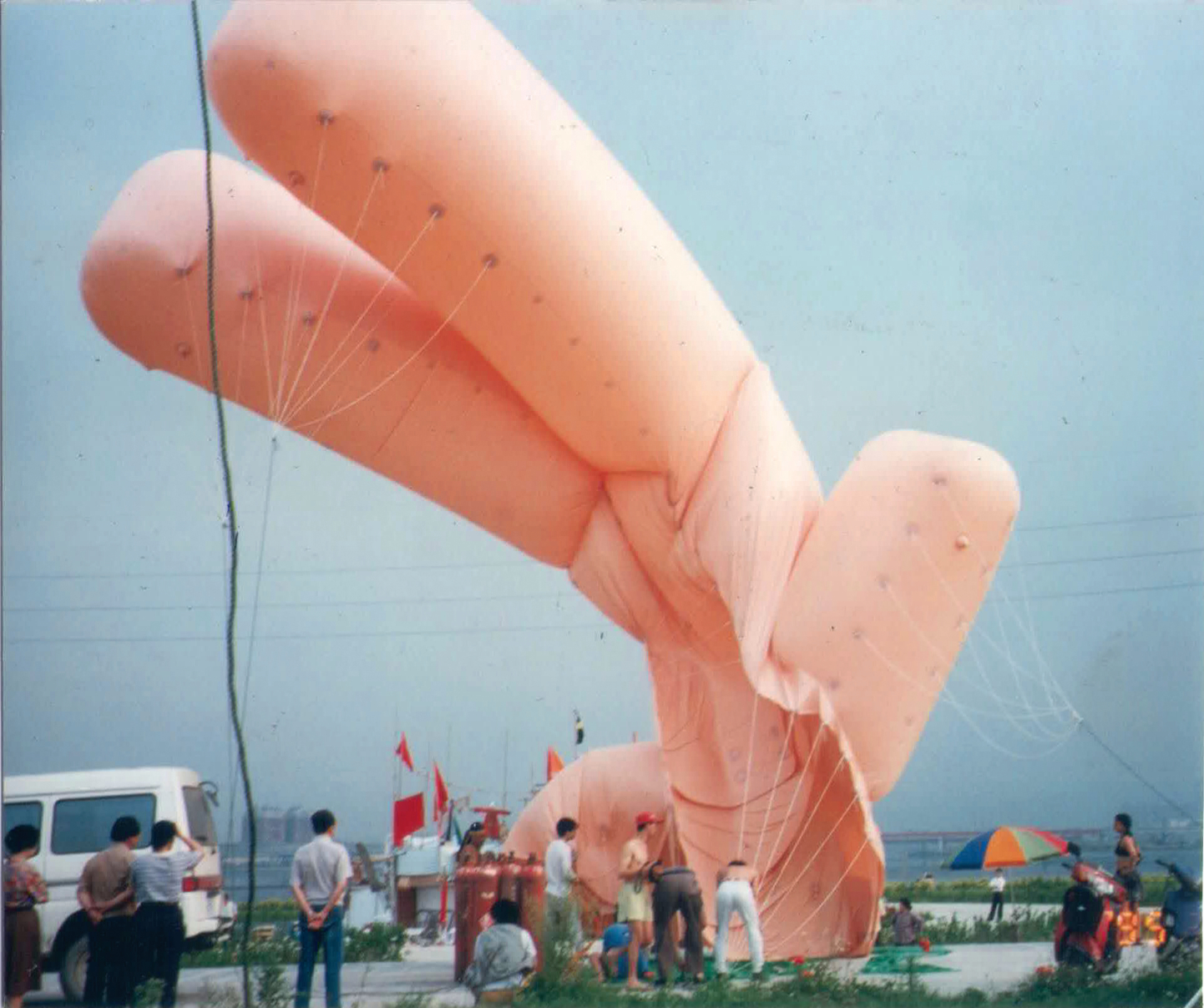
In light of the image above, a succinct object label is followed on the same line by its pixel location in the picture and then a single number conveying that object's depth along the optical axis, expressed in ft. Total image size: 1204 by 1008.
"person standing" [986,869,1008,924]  54.49
